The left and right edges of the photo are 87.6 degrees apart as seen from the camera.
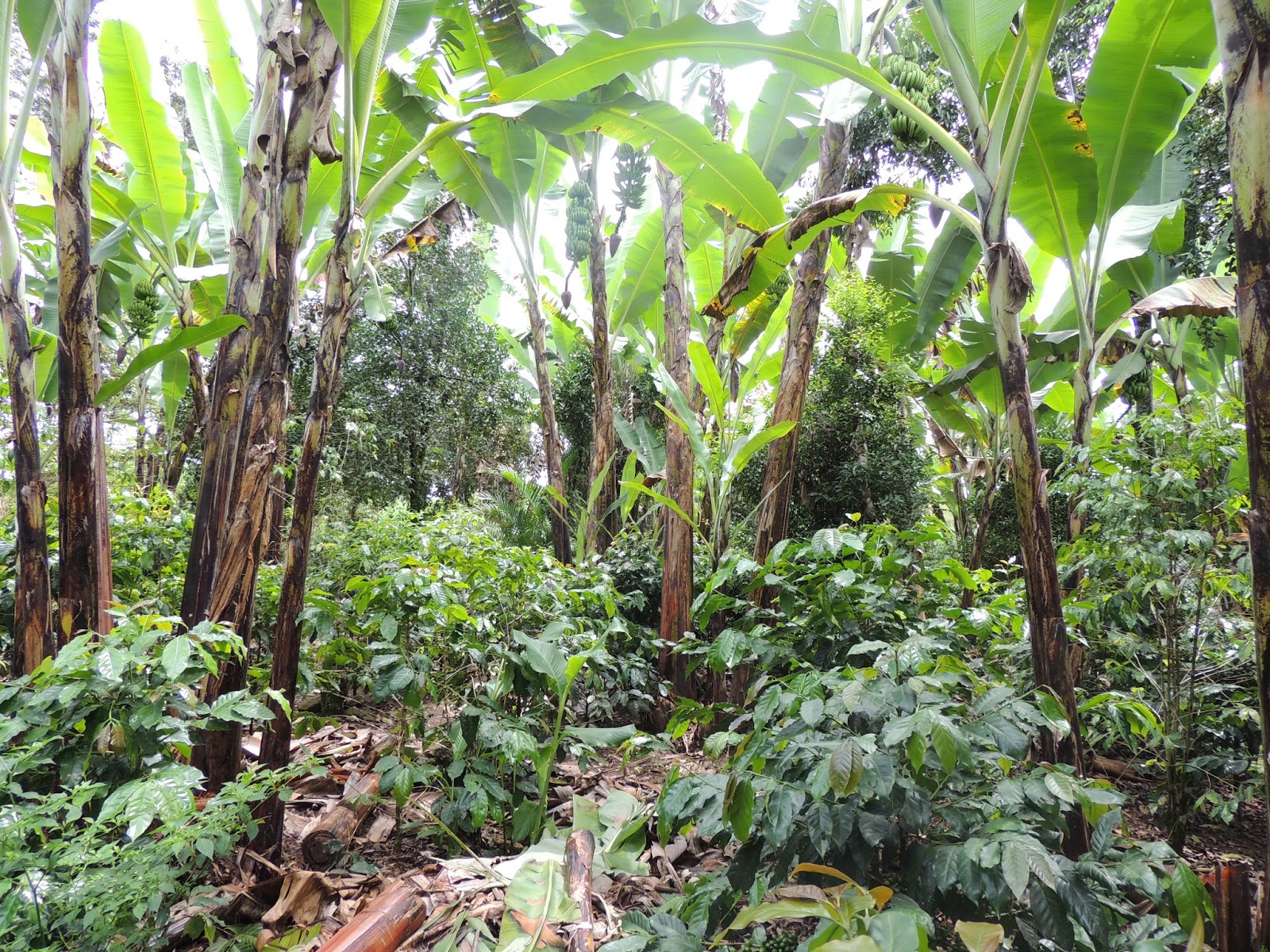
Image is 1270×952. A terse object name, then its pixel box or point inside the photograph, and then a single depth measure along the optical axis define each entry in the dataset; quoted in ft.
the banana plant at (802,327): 11.68
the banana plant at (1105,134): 8.86
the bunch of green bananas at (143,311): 12.44
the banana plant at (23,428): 6.71
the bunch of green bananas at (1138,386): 14.60
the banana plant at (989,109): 6.68
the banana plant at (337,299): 6.69
